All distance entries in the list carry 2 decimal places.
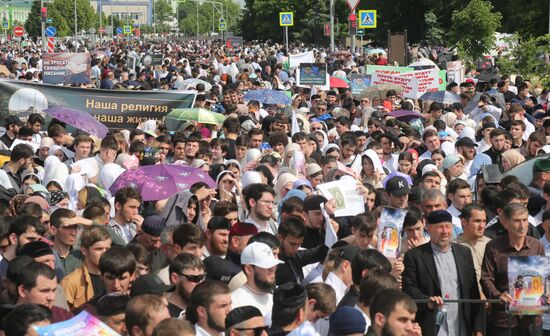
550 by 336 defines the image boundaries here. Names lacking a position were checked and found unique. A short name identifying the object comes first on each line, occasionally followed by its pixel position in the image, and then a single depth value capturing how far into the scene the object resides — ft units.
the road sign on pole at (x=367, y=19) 133.02
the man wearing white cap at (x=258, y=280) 26.78
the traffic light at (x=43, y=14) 152.08
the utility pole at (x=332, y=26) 127.85
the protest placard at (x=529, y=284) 27.96
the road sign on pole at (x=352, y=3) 104.46
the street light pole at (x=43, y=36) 147.43
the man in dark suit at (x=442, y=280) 29.89
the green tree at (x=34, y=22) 367.86
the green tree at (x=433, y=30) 208.03
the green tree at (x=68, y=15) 373.61
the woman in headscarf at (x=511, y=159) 46.83
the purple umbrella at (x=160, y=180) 38.60
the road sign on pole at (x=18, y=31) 207.81
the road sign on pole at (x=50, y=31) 173.78
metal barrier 29.53
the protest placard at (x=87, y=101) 59.06
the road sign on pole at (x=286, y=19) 169.99
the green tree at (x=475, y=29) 106.42
